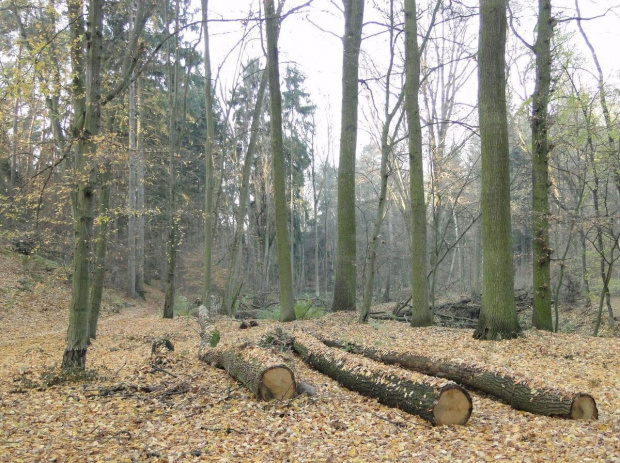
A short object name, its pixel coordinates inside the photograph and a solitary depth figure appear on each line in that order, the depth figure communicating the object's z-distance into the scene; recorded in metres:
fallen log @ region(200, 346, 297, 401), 5.49
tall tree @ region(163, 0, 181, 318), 14.75
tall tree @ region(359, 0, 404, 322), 10.63
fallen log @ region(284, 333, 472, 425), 4.53
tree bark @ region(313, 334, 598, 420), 4.43
